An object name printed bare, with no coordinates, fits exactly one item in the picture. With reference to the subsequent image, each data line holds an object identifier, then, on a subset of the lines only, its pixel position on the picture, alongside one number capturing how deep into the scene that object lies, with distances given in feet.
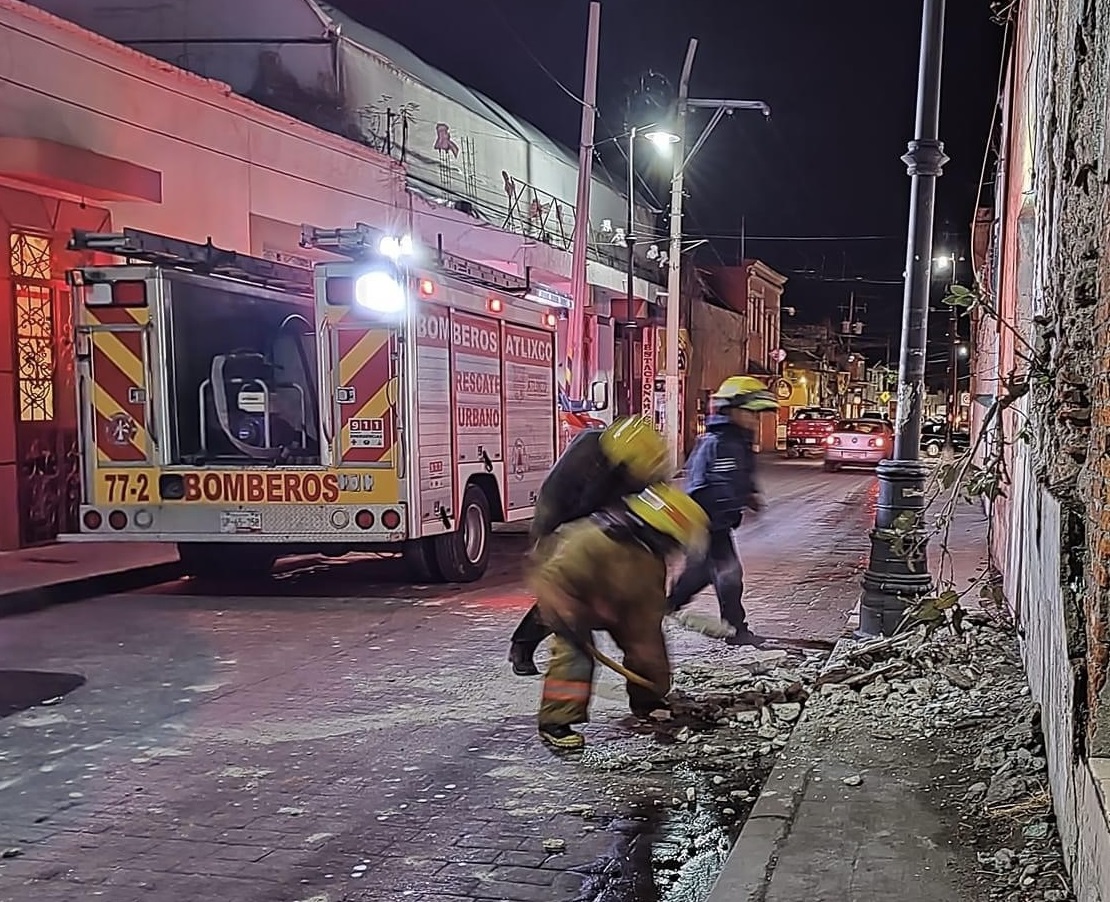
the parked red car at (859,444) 107.55
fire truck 33.04
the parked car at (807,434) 139.44
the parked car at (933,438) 128.98
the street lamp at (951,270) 102.61
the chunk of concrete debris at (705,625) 28.14
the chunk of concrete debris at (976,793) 15.53
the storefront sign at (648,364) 118.72
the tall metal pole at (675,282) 83.20
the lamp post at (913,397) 26.20
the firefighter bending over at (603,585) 18.92
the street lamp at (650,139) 85.46
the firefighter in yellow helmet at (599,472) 19.43
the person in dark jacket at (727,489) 27.09
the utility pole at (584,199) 69.40
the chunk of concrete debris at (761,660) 24.90
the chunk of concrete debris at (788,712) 21.03
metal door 44.16
